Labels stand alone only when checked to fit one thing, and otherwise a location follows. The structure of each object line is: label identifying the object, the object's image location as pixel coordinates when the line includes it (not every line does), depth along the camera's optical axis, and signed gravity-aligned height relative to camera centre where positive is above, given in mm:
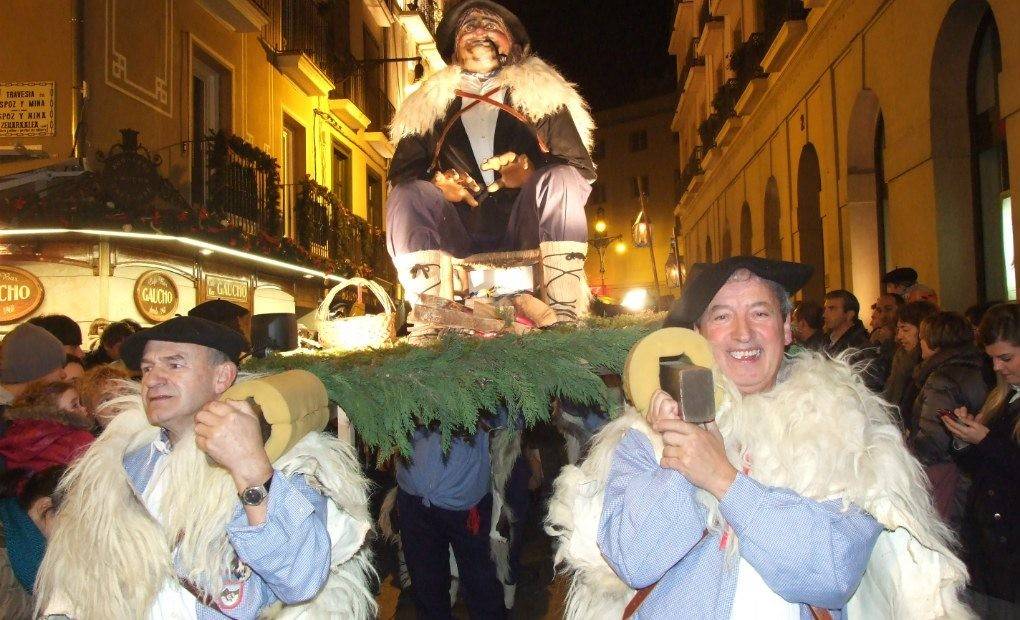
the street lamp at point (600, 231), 16392 +2254
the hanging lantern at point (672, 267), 8396 +652
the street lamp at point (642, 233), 8969 +1069
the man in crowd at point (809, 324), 6645 -66
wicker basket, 3643 -12
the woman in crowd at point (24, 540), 2904 -750
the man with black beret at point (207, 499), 1990 -467
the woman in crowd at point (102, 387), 2717 -223
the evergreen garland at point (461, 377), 2533 -176
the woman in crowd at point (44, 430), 3088 -386
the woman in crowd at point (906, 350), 5066 -241
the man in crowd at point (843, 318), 6340 -21
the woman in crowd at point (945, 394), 3871 -416
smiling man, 1852 -452
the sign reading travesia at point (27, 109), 8695 +2494
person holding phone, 3330 -712
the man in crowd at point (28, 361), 4207 -130
